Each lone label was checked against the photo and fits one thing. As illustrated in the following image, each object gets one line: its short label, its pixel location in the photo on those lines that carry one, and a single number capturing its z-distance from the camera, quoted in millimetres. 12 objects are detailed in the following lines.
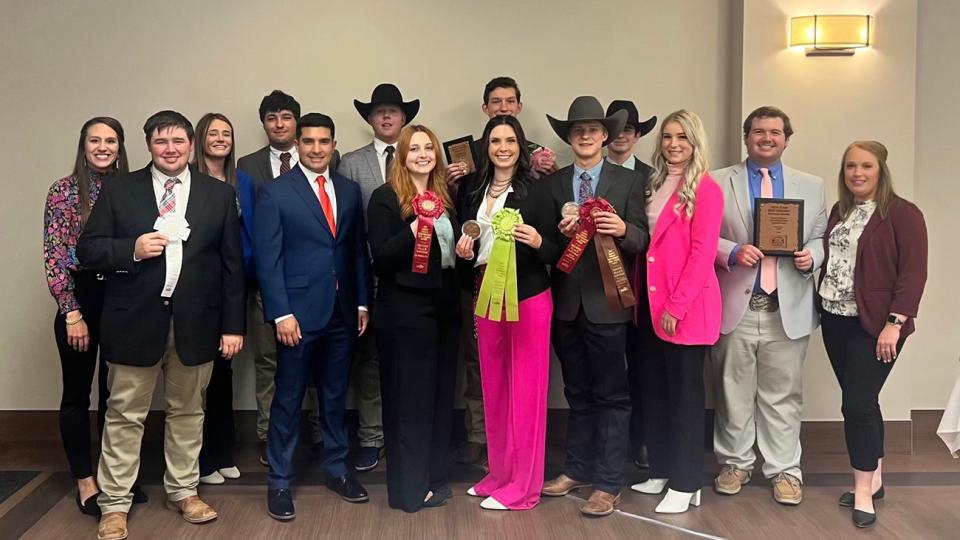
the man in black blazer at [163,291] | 3305
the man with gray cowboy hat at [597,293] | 3498
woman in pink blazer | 3480
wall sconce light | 4332
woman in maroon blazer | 3480
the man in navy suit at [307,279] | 3527
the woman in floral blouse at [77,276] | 3500
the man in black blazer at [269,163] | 4168
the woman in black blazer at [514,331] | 3527
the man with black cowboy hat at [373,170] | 4160
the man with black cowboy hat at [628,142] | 4227
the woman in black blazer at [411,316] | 3525
